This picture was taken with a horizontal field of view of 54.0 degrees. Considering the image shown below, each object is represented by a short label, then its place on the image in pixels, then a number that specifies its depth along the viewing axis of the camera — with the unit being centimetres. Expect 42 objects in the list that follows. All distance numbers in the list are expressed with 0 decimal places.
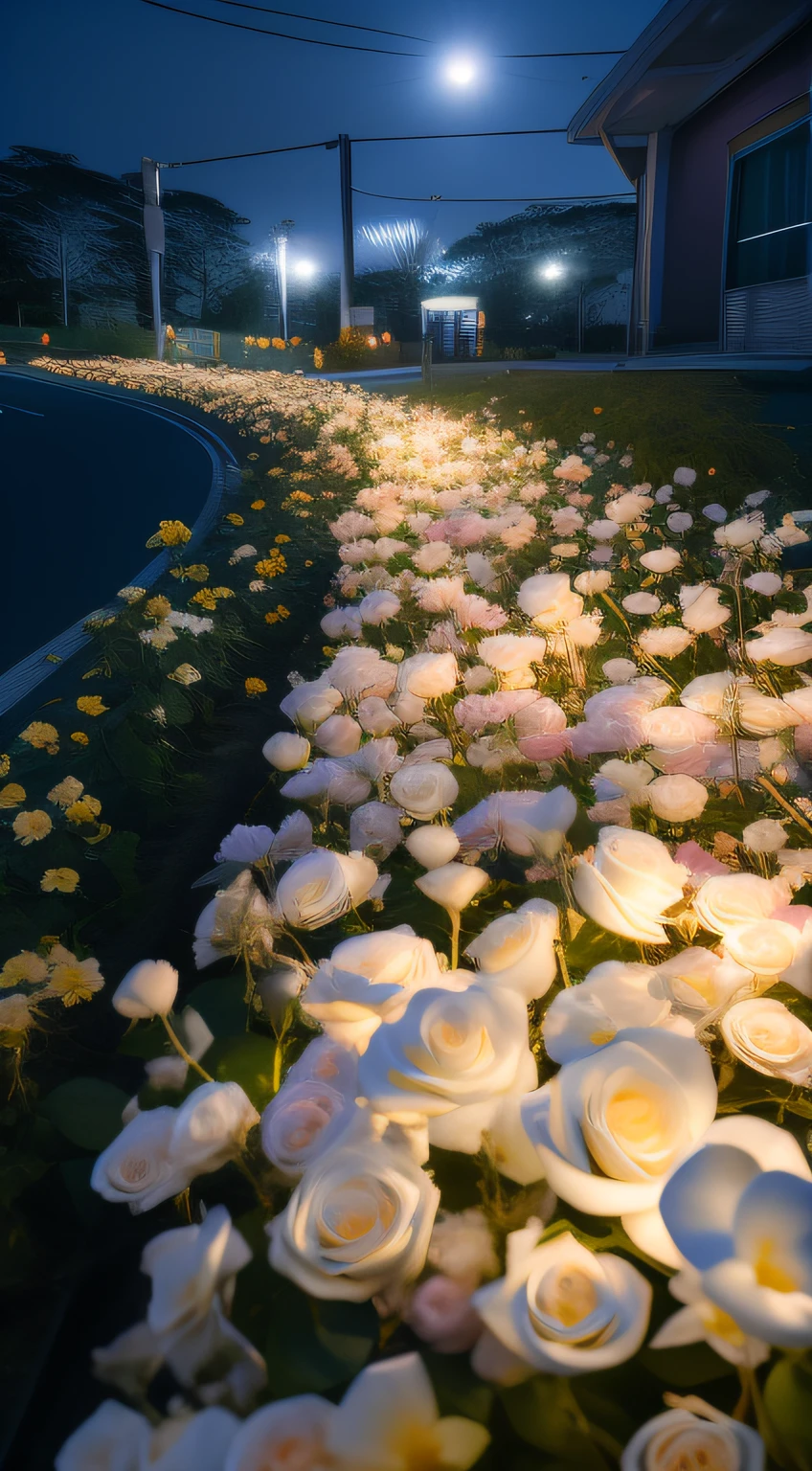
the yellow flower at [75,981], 104
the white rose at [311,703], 125
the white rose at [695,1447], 43
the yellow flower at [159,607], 200
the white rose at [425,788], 97
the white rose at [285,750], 112
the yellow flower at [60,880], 129
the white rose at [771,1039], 61
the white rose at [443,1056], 50
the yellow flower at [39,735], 162
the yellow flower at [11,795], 143
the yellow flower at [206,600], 221
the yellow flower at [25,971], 104
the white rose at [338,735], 120
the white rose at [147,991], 69
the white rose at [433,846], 81
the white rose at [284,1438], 42
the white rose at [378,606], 150
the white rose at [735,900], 67
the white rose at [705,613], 125
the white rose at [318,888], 74
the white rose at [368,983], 58
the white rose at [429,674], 113
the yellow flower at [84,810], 141
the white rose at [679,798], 92
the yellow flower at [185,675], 202
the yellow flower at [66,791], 141
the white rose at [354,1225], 47
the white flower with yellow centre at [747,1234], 40
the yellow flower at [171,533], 216
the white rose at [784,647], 109
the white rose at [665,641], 129
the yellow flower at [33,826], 137
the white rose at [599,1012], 59
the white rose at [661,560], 152
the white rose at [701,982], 67
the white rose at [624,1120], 47
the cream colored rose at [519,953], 62
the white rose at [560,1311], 44
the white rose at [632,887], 67
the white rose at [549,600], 121
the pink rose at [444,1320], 52
